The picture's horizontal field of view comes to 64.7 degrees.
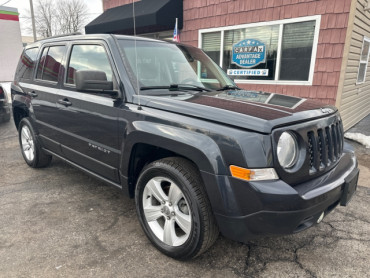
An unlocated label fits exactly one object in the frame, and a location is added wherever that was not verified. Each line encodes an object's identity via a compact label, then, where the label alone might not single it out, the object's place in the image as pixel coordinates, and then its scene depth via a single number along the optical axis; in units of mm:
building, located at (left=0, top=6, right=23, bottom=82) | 20172
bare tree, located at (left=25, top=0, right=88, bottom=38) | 39188
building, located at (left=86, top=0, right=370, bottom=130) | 5980
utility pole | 19791
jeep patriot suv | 1889
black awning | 8039
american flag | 7820
